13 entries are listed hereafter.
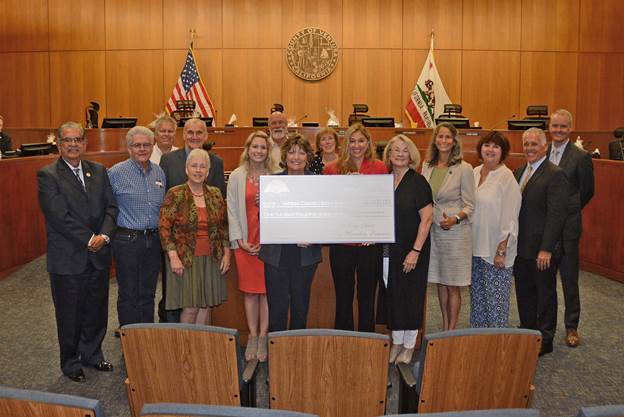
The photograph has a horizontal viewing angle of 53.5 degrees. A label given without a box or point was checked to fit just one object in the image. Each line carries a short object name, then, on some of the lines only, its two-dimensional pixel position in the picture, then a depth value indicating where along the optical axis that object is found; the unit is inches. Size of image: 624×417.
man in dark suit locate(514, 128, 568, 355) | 159.2
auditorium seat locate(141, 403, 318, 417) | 56.7
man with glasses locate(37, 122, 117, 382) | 143.3
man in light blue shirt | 151.6
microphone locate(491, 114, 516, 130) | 503.2
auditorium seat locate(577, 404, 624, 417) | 57.1
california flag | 459.5
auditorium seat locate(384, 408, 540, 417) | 57.7
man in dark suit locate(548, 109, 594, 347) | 178.4
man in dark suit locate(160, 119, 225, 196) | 171.5
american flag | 467.2
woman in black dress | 146.3
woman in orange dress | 150.1
